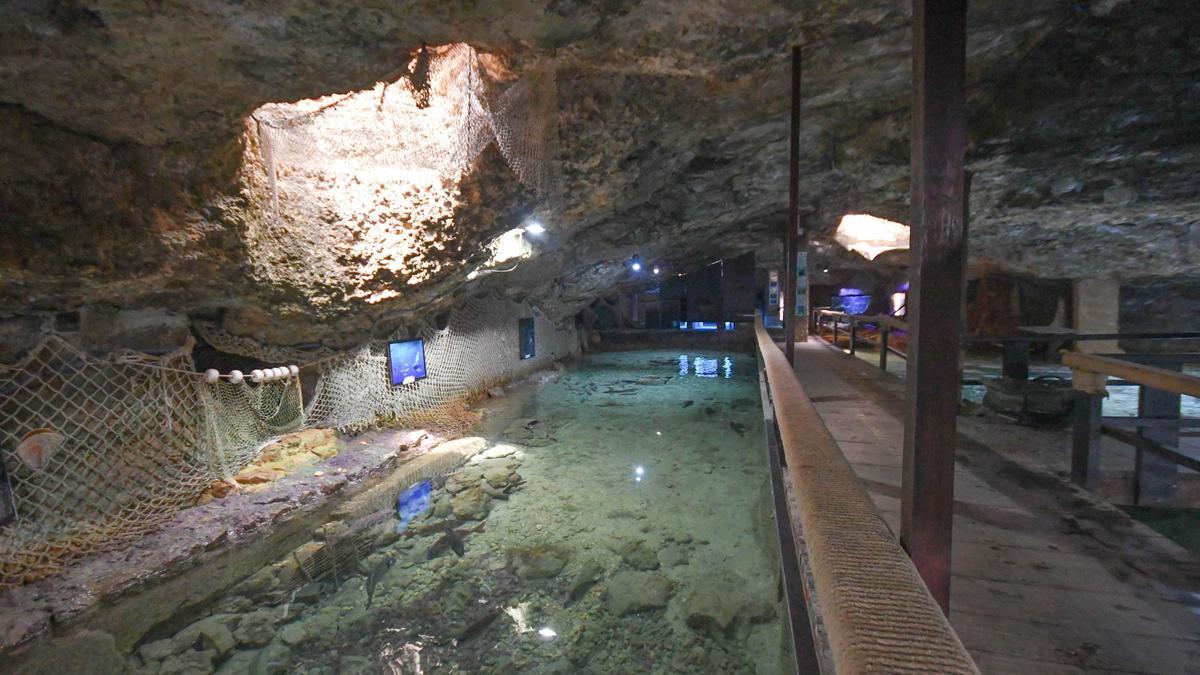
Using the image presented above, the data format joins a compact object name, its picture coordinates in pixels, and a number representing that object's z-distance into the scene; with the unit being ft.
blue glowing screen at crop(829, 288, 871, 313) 65.00
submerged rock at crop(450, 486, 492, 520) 15.84
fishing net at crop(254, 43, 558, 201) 13.89
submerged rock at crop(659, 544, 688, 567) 13.14
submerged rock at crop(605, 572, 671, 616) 11.33
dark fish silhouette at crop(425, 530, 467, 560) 13.57
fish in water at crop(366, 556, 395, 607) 11.95
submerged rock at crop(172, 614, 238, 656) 10.02
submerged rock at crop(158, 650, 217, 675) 9.42
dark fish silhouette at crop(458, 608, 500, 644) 10.36
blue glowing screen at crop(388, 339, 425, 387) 24.45
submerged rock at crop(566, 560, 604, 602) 11.81
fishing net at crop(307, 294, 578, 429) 21.86
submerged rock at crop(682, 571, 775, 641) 10.57
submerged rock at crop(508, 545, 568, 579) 12.62
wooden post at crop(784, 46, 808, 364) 14.78
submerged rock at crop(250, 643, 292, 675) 9.48
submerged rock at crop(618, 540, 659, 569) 12.98
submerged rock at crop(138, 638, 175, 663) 9.64
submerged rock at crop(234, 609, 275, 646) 10.27
